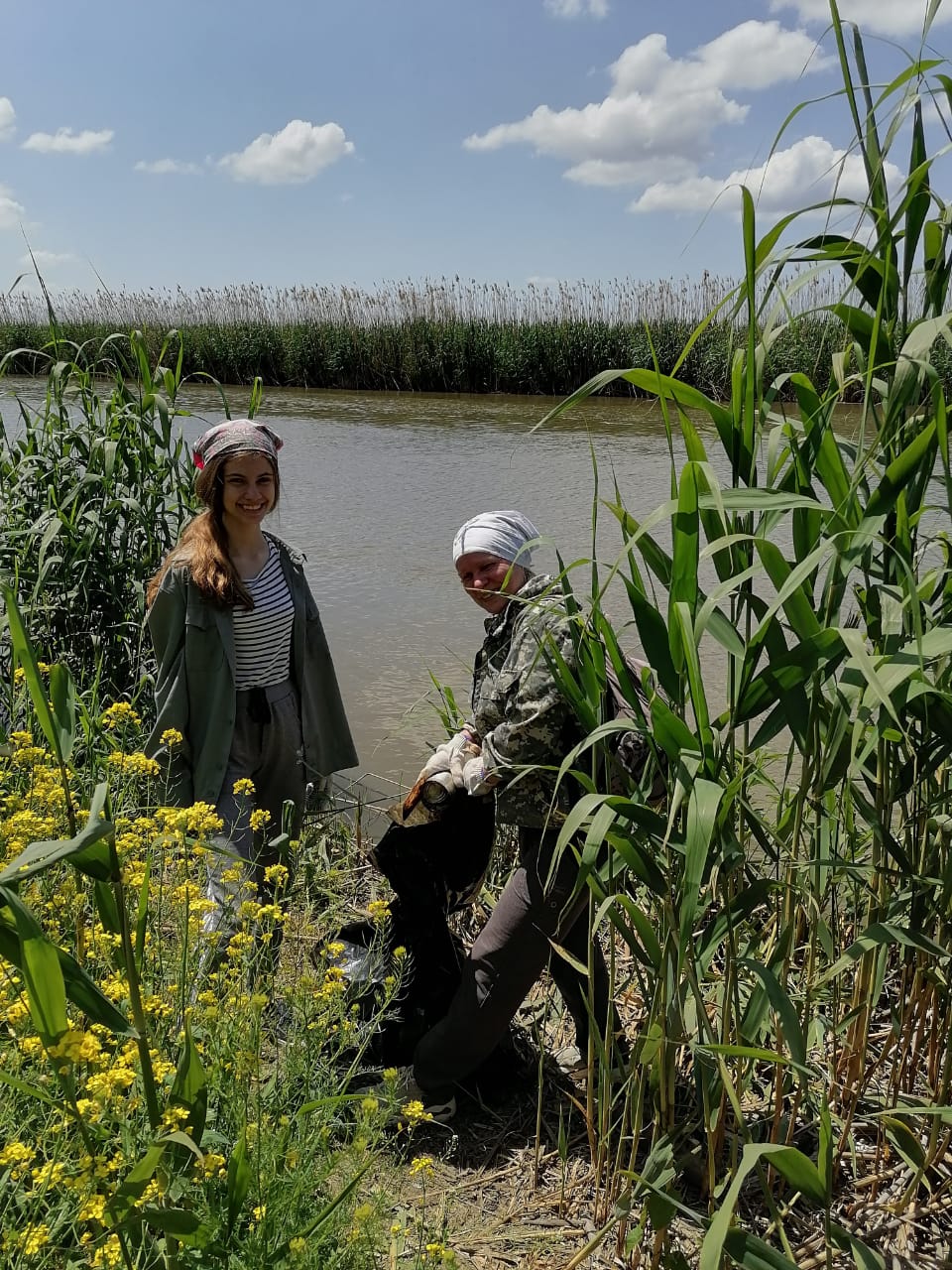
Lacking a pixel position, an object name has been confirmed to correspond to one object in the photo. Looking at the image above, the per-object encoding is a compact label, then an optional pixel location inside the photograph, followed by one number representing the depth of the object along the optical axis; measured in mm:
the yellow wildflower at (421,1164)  1722
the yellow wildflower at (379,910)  2049
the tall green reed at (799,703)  1513
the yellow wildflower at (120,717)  2506
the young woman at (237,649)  3201
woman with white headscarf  2379
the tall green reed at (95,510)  3971
